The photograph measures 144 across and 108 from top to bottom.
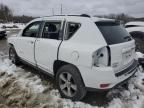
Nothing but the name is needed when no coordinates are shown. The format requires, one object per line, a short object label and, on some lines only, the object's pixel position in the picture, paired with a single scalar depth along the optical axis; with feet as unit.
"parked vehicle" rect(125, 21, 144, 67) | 14.31
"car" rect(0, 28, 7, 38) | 26.89
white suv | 6.23
